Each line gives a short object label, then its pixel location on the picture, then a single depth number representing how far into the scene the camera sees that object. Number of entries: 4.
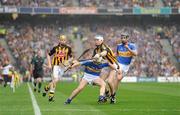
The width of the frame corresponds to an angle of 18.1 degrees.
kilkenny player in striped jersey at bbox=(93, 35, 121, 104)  18.44
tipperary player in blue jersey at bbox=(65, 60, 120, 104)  18.41
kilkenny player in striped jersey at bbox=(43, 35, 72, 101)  21.08
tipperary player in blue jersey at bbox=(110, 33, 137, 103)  19.78
